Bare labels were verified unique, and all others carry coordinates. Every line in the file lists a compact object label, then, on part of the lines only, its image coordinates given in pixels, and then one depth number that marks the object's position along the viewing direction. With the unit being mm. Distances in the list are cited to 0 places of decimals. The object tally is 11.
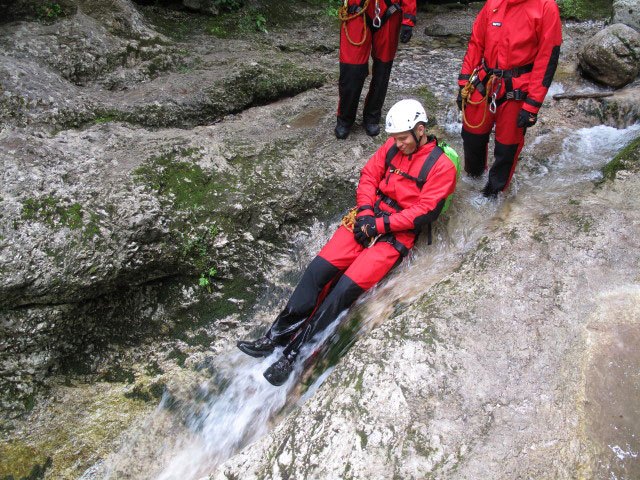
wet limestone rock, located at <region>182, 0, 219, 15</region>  8086
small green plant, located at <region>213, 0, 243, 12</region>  8328
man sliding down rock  3877
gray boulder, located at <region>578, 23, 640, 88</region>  6430
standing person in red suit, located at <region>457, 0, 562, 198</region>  3789
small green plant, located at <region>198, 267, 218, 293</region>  4659
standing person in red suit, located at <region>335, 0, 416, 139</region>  4781
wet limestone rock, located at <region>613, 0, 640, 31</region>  7215
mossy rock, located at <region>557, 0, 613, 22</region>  9578
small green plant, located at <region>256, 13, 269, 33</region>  8289
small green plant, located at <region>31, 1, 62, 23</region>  6094
